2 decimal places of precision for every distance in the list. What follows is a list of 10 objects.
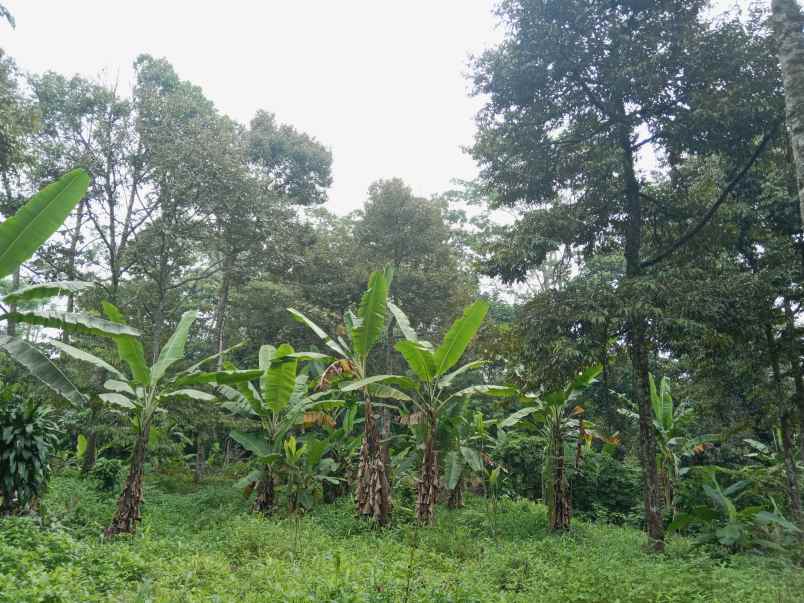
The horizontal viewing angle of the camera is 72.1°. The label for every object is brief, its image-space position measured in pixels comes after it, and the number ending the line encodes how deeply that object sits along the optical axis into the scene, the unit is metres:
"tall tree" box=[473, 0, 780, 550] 9.18
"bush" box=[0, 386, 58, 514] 7.41
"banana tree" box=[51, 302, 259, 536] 8.10
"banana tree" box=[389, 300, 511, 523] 8.67
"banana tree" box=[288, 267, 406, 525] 9.37
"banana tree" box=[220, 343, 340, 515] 10.59
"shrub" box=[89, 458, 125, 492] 12.05
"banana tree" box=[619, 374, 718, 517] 12.53
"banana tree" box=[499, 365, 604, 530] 10.77
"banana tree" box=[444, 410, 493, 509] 10.42
